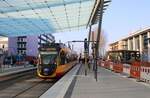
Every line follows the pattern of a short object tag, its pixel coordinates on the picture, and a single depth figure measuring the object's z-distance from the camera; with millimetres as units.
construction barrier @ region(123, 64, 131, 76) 11022
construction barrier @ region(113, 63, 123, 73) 13190
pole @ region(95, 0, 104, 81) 8740
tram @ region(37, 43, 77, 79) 10514
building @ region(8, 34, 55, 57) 52841
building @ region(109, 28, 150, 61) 26388
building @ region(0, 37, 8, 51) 46868
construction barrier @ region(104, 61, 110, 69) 19129
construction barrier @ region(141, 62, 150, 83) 7908
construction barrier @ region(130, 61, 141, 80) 9107
